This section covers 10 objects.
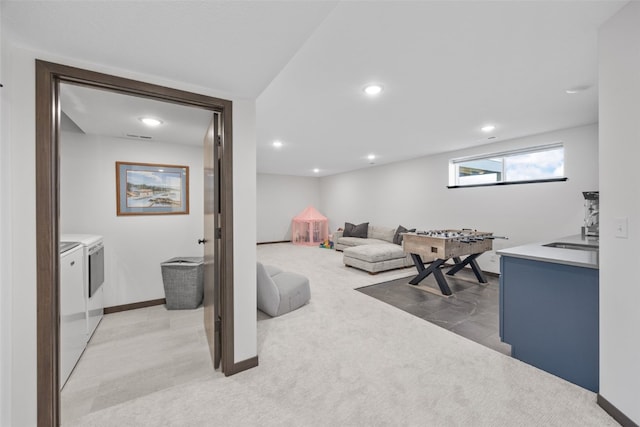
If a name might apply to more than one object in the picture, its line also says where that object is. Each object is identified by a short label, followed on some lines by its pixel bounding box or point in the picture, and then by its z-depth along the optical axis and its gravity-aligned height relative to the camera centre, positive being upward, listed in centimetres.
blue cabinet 173 -78
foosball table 345 -52
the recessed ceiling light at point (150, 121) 244 +89
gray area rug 258 -119
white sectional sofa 479 -83
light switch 141 -9
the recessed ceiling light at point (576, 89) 247 +120
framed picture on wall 308 +29
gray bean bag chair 290 -96
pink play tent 875 -56
